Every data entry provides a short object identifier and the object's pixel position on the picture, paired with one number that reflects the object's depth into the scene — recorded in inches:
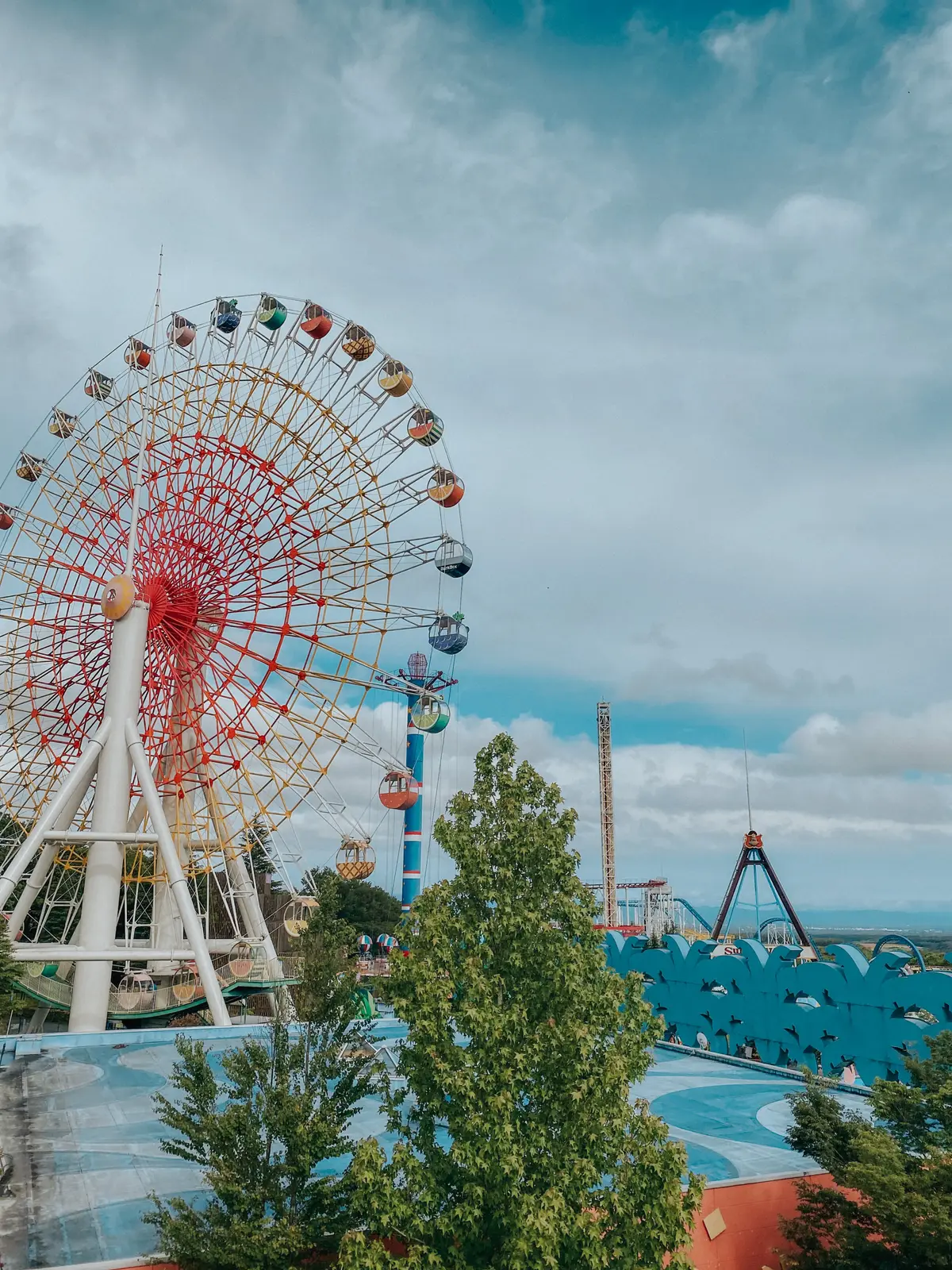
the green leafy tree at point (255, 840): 1174.1
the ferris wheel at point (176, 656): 1128.2
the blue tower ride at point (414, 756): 1482.5
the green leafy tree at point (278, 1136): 458.3
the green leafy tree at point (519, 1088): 427.5
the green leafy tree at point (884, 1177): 535.2
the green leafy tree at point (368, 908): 2871.6
